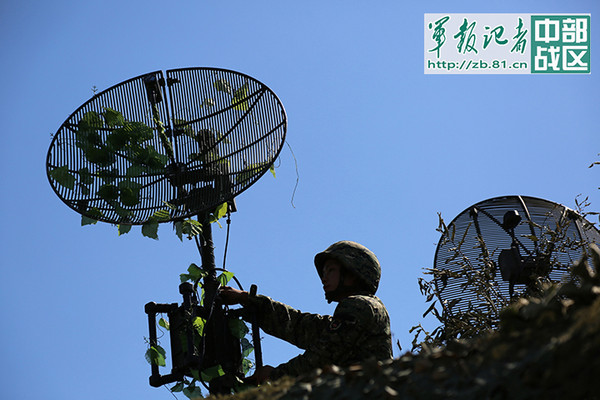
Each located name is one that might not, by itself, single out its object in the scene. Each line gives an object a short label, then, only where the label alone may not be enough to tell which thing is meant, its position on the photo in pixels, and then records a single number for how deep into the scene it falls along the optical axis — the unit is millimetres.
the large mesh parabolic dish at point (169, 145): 18672
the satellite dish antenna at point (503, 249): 23844
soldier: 14859
